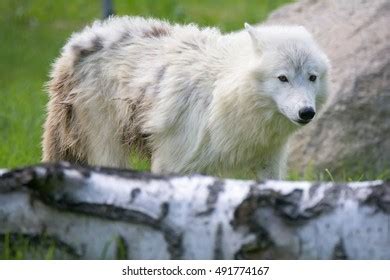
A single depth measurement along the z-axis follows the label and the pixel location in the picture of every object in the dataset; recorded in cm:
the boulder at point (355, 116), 1681
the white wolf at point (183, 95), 1263
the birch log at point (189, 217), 828
